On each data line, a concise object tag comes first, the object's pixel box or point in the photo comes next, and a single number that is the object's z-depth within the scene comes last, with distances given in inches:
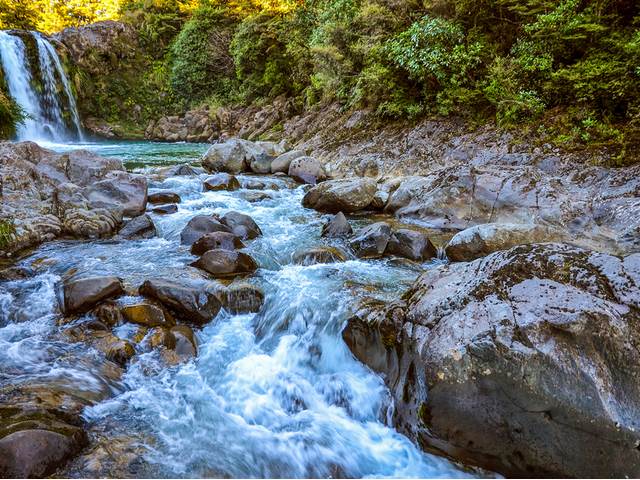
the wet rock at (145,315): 177.2
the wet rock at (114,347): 158.2
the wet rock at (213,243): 251.9
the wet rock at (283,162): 484.1
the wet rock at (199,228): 271.6
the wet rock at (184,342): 167.3
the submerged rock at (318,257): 242.8
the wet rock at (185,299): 187.9
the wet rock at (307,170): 448.5
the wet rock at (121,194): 307.9
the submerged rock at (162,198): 357.1
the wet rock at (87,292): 182.1
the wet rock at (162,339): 167.0
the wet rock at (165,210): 334.3
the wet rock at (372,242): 249.6
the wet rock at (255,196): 378.3
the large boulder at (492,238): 226.7
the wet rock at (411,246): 244.7
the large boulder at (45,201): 260.1
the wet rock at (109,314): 176.9
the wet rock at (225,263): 225.0
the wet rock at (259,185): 421.4
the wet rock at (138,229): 282.4
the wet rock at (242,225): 285.4
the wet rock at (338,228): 284.0
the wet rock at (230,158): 503.2
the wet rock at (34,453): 99.8
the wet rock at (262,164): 498.6
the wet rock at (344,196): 339.3
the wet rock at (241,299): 198.2
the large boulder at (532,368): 103.1
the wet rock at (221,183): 410.9
